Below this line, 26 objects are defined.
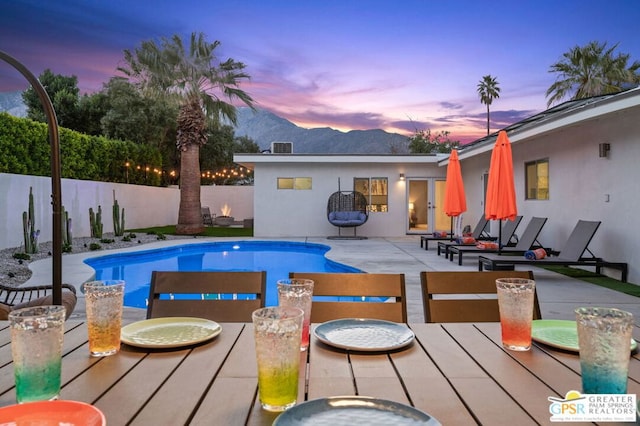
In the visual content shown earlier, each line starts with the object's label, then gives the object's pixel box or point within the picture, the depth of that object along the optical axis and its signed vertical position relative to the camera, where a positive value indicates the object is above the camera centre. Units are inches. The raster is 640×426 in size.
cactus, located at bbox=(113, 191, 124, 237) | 521.0 -24.9
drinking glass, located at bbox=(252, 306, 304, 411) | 37.8 -13.2
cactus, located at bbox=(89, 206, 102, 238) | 480.7 -23.2
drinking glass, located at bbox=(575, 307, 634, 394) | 38.5 -12.8
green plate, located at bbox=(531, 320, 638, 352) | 54.3 -17.3
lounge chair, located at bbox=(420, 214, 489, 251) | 410.3 -30.1
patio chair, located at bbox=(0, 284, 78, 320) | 99.0 -24.4
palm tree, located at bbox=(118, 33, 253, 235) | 553.0 +146.1
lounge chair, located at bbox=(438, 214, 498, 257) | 357.3 -31.2
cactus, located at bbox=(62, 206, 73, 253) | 403.7 -26.7
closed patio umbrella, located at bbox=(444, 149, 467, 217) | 406.6 +7.5
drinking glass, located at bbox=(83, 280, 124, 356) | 52.0 -13.1
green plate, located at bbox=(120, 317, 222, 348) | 56.1 -17.5
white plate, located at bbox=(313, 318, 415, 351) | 55.3 -17.6
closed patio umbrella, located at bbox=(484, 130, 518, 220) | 302.5 +11.2
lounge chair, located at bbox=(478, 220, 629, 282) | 255.1 -32.7
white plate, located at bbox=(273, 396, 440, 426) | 35.2 -17.0
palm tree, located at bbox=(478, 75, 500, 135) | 1238.9 +308.9
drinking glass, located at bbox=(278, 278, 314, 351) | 53.4 -11.2
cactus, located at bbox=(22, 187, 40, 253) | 358.3 -25.8
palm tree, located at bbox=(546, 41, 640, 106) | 723.4 +217.6
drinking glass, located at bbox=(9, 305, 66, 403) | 39.2 -13.4
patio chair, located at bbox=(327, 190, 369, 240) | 532.7 -9.6
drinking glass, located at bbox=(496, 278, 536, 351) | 52.5 -12.8
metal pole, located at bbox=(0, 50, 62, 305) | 84.7 +5.3
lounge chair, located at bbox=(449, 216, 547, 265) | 306.5 -30.6
